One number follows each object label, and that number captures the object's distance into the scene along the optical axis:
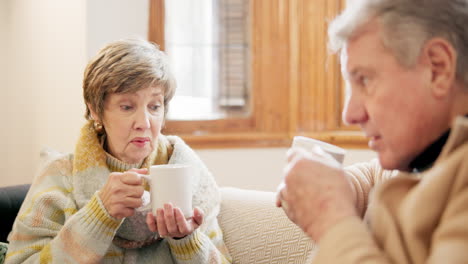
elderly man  0.77
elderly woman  1.43
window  3.00
